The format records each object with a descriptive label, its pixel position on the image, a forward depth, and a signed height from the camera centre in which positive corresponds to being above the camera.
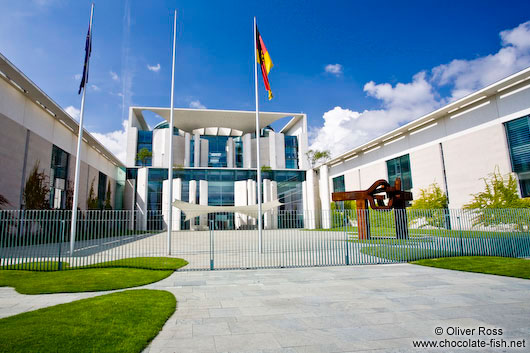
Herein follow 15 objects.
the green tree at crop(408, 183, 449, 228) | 28.72 +1.47
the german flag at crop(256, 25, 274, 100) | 13.62 +7.27
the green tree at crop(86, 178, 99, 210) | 32.28 +2.70
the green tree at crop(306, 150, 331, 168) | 55.50 +11.47
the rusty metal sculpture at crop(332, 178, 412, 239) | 19.89 +1.33
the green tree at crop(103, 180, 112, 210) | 37.02 +3.02
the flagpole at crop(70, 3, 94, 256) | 14.38 +4.36
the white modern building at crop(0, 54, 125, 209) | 18.94 +6.61
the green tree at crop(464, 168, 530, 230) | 22.08 +1.33
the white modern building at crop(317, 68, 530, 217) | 22.75 +6.44
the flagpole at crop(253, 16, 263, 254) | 13.41 +5.48
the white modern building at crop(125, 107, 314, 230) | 39.56 +10.37
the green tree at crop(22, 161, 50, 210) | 21.23 +2.67
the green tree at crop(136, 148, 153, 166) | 48.12 +11.10
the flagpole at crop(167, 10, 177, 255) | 14.90 +7.32
